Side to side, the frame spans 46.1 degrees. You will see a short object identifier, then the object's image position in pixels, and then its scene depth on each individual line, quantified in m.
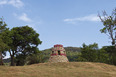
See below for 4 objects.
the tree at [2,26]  31.01
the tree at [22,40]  40.44
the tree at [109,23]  30.24
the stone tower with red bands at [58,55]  30.95
